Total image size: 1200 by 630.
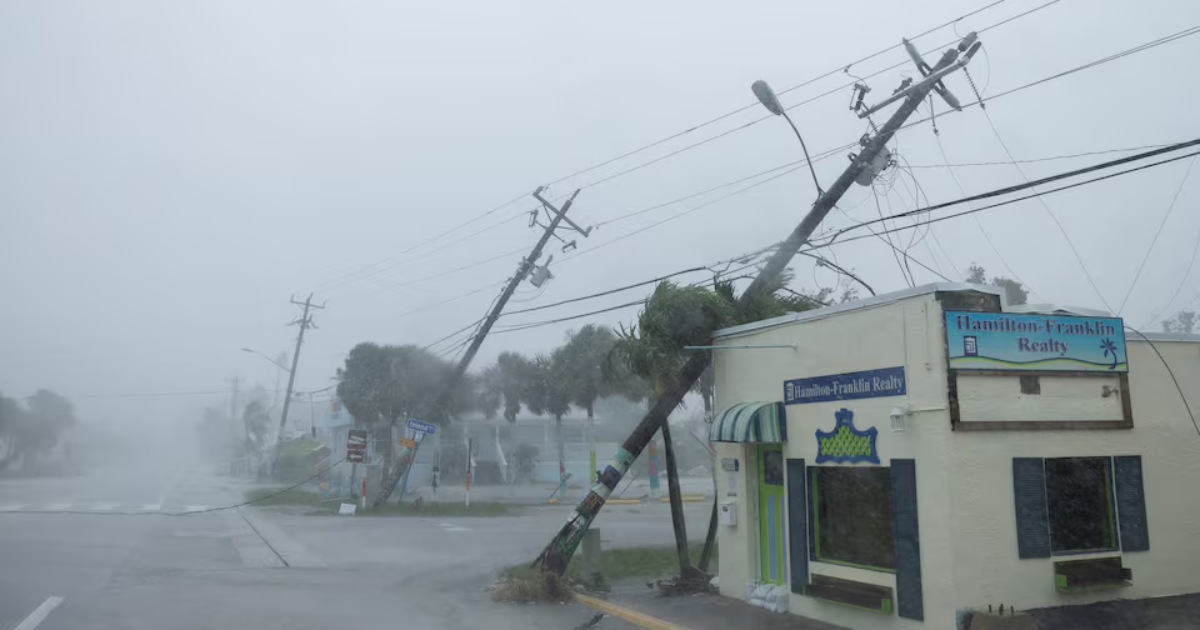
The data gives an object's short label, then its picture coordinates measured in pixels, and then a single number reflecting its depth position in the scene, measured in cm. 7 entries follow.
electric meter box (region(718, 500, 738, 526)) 1256
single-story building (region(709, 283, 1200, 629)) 915
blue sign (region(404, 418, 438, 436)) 2941
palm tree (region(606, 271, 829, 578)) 1346
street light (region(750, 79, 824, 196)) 1220
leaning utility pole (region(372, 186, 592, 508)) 2577
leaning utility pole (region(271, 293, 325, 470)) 4823
